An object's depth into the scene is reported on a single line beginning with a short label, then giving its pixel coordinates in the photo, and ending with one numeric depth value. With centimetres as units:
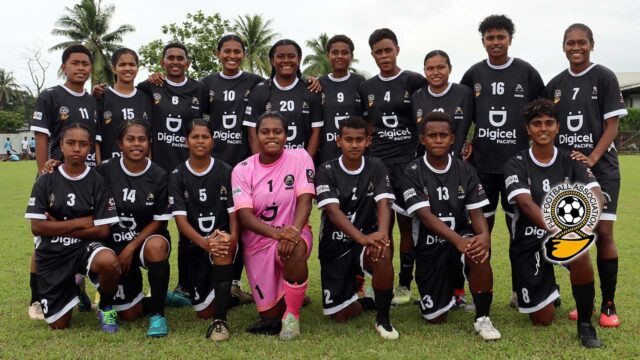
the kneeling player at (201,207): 446
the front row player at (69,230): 425
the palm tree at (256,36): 3688
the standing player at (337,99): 532
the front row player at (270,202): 434
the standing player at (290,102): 528
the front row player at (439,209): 434
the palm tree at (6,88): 6444
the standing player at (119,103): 514
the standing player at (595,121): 441
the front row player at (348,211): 441
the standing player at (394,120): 517
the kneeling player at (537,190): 421
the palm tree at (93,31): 3688
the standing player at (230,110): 545
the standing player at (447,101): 490
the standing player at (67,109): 481
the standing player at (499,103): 484
